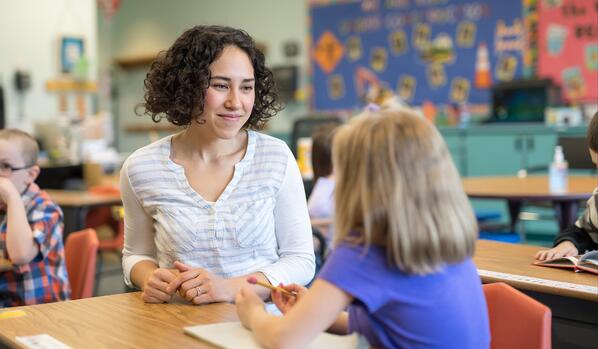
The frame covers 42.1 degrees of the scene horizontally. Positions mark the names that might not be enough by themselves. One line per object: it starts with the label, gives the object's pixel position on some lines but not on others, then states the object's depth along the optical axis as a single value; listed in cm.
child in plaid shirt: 239
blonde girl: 117
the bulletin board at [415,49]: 724
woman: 180
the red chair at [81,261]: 264
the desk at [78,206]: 439
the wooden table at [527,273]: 168
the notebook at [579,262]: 183
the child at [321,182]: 346
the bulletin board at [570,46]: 662
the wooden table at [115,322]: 134
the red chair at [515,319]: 140
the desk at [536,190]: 337
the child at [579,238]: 200
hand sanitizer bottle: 366
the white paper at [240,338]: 127
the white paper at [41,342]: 132
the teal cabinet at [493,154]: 642
